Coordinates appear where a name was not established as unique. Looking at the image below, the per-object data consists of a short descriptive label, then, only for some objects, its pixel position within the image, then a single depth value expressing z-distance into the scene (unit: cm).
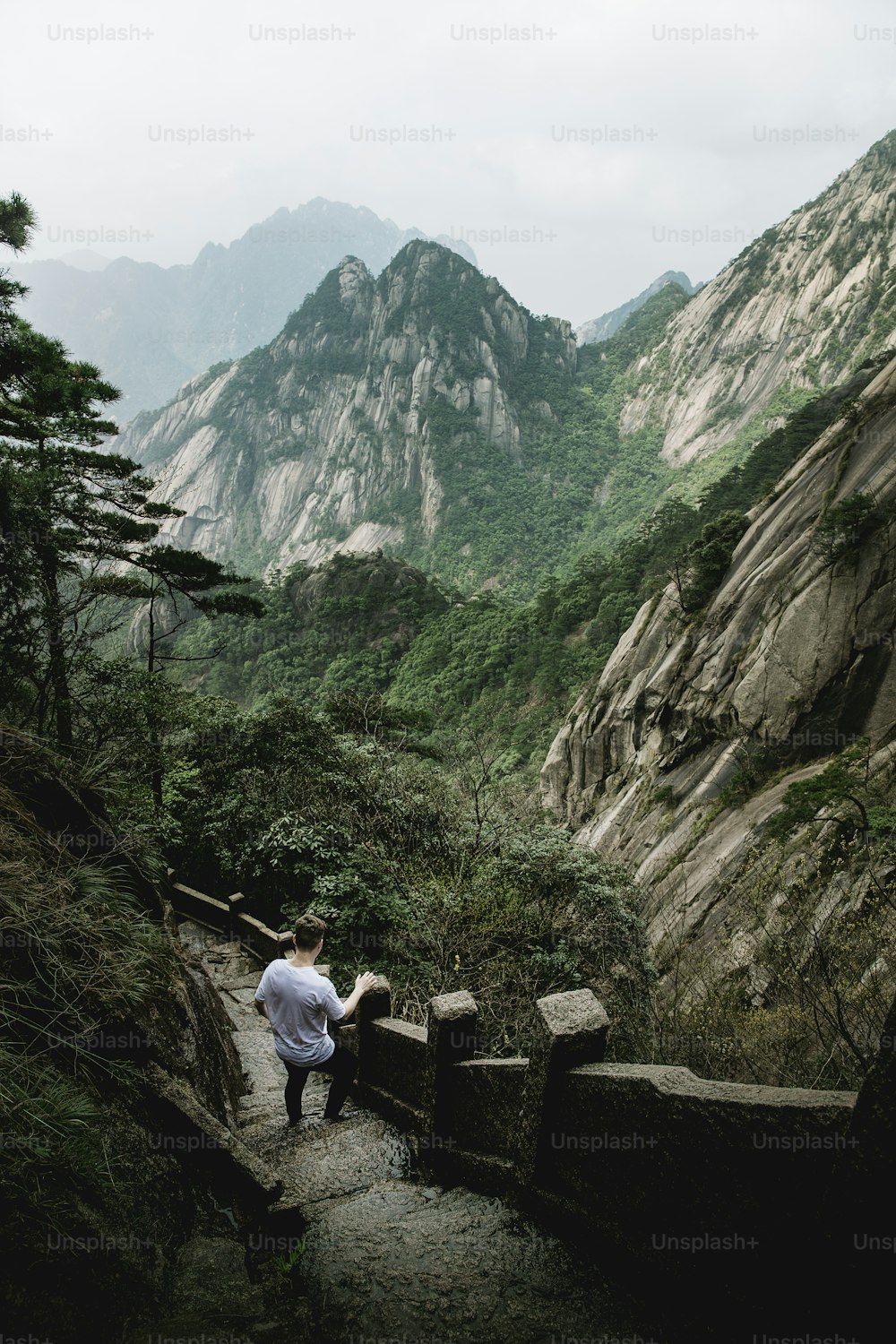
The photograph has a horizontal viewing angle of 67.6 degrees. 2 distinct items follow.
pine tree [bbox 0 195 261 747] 823
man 421
